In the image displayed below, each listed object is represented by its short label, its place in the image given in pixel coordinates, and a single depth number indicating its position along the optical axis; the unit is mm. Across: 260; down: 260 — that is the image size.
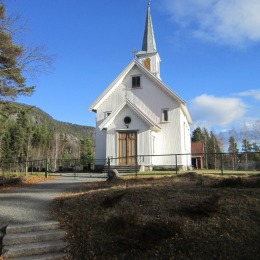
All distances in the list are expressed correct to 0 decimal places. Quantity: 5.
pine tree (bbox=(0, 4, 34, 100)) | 18250
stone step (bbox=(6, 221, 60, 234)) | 7934
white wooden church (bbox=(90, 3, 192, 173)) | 26438
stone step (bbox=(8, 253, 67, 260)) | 6793
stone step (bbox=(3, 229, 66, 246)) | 7430
